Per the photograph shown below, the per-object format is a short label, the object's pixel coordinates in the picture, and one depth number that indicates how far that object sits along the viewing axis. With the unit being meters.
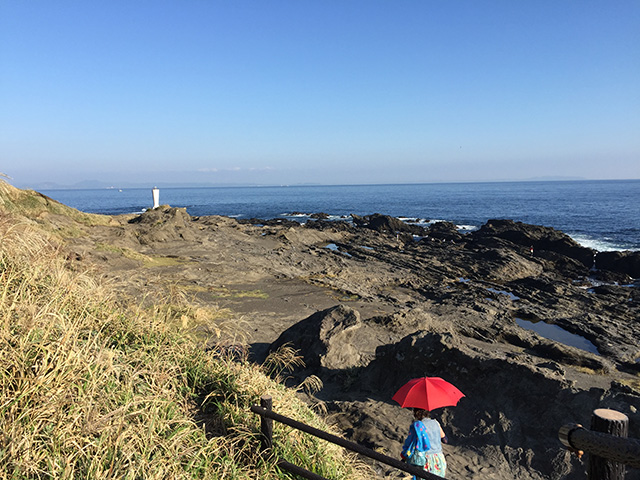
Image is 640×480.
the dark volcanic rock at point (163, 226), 22.97
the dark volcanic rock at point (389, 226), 43.12
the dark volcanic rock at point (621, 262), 24.80
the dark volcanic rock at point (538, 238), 28.92
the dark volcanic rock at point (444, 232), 35.97
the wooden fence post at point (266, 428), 3.87
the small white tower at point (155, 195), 38.56
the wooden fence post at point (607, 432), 2.22
